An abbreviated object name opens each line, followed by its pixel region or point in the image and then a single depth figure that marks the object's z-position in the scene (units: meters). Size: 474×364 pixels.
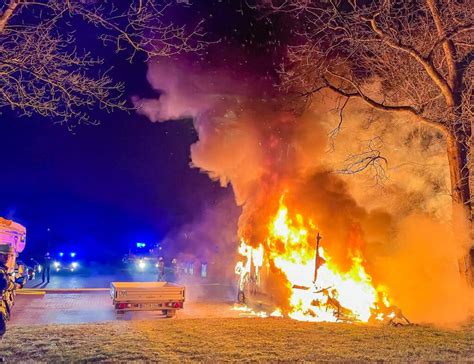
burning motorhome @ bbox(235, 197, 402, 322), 13.43
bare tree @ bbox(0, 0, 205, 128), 7.56
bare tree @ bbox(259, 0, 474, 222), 9.38
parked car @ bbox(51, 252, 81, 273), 34.14
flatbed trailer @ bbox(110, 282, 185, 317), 13.09
